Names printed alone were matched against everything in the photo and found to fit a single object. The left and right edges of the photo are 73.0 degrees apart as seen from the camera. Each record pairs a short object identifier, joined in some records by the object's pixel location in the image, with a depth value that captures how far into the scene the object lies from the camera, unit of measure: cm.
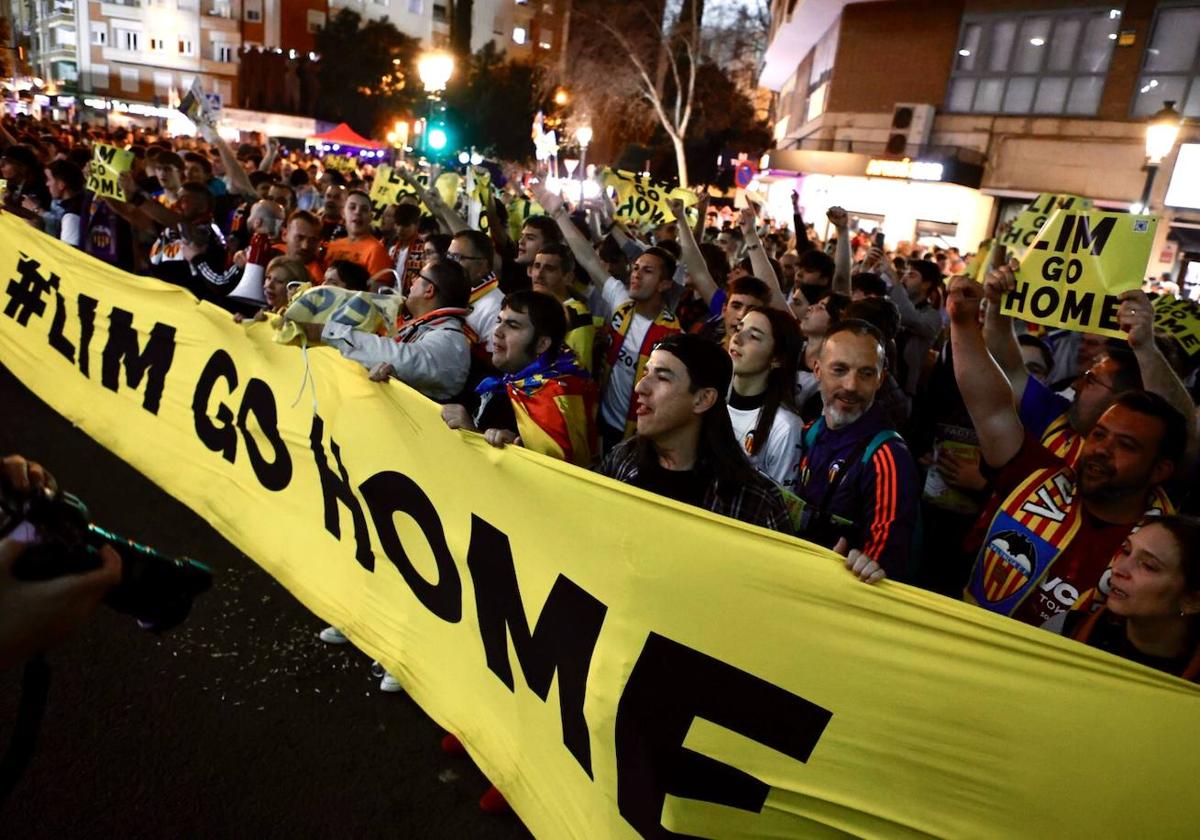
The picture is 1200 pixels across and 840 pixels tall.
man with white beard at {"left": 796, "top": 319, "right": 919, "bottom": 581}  269
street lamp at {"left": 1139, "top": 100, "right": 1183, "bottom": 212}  1022
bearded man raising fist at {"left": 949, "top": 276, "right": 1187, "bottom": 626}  264
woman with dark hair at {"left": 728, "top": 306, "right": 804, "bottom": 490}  333
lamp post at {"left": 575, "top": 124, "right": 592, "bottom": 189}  2356
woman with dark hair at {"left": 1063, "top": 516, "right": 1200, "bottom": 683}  210
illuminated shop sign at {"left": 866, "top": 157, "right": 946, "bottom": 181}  2341
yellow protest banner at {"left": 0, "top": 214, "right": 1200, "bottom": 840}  184
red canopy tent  3444
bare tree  3703
